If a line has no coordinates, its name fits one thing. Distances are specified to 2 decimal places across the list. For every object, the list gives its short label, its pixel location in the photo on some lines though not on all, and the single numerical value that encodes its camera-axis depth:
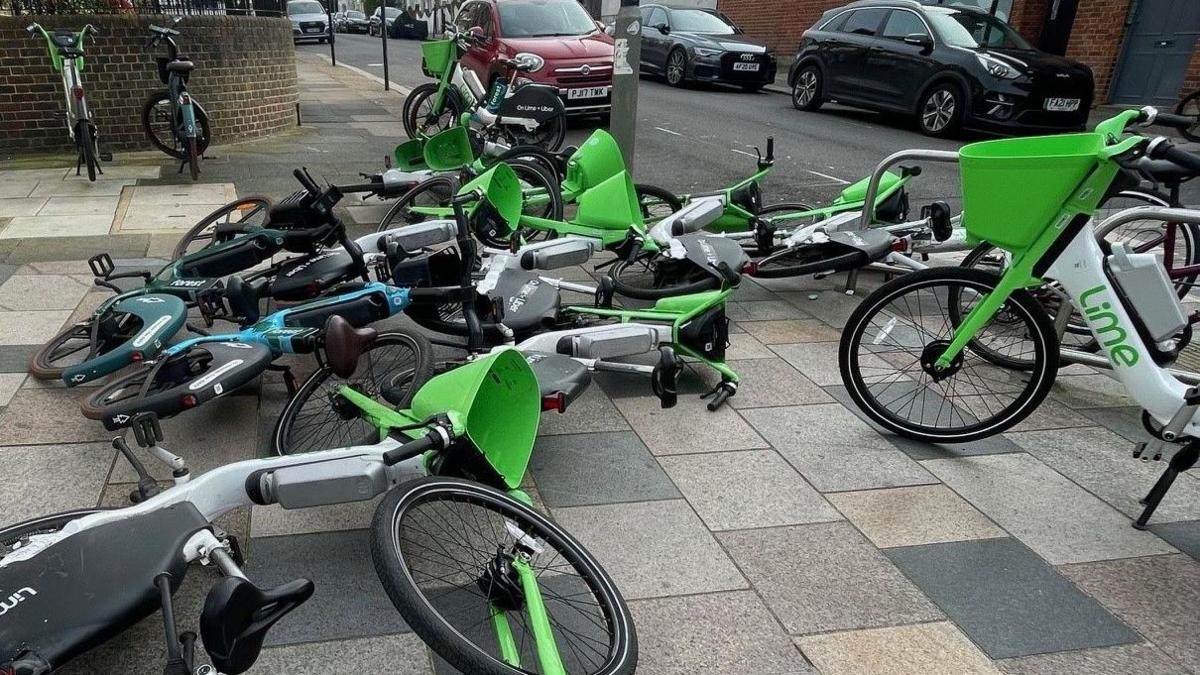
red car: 10.42
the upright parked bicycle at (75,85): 7.12
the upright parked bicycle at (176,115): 7.46
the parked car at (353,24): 43.47
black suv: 10.48
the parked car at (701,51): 15.19
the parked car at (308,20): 30.52
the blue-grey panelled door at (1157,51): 13.23
